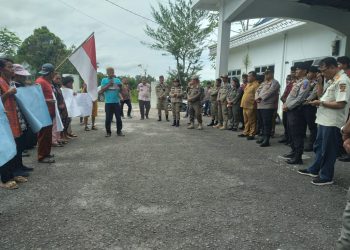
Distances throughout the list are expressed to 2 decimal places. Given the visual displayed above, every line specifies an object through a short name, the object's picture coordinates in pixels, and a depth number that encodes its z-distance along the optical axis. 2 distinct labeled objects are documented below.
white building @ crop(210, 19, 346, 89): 11.24
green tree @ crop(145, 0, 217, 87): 25.05
